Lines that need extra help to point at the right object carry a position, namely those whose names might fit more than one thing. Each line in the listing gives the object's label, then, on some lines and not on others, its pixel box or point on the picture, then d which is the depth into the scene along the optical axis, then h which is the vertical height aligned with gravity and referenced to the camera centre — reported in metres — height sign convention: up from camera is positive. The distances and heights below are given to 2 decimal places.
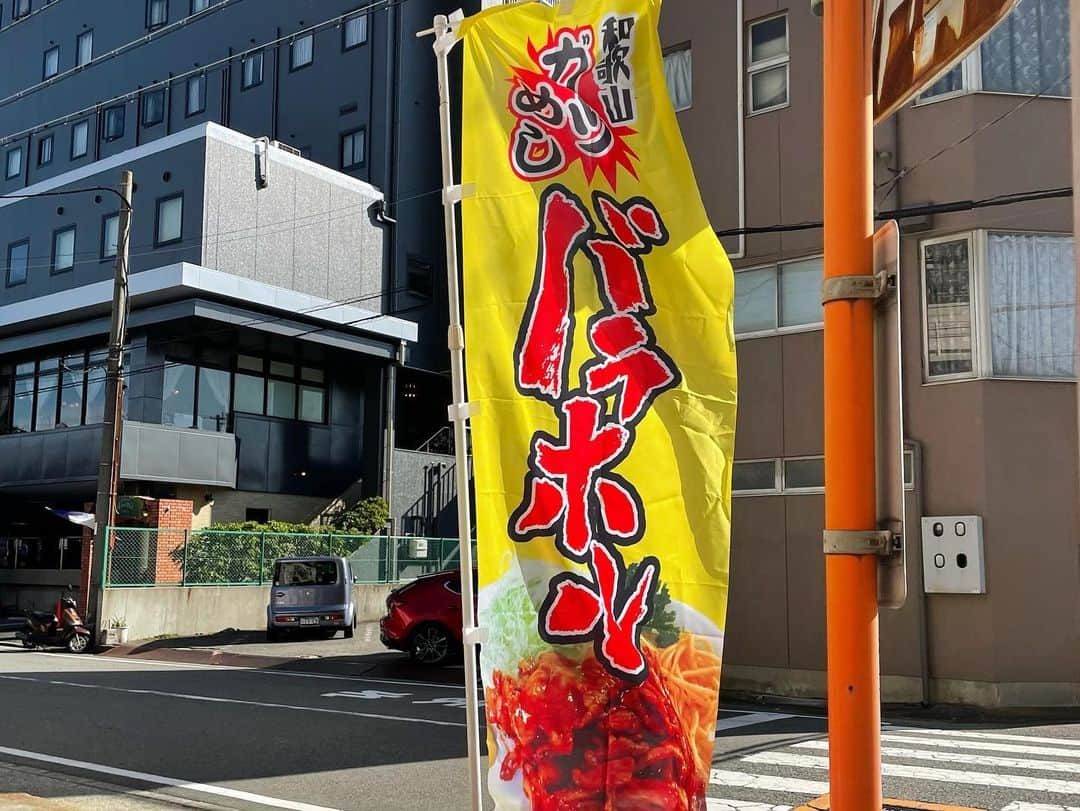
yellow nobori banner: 3.64 +0.43
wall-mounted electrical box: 13.58 -0.24
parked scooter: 23.12 -2.08
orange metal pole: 2.76 +0.30
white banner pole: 3.85 +0.39
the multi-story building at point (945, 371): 13.62 +2.16
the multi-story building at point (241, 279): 30.53 +7.56
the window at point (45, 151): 44.03 +15.21
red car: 18.47 -1.51
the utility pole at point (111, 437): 23.53 +2.03
